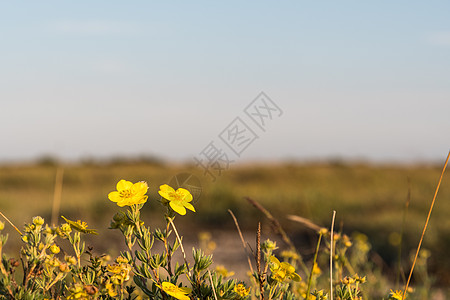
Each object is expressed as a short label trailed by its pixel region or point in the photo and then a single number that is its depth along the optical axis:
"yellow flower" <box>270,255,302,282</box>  1.49
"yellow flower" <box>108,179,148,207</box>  1.47
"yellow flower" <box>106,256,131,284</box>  1.47
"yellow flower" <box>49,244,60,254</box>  1.49
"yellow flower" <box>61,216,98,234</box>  1.49
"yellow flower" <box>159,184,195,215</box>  1.47
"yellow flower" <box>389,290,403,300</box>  1.51
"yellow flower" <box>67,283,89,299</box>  1.45
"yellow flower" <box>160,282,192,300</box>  1.45
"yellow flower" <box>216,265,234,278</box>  1.62
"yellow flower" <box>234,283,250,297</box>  1.48
